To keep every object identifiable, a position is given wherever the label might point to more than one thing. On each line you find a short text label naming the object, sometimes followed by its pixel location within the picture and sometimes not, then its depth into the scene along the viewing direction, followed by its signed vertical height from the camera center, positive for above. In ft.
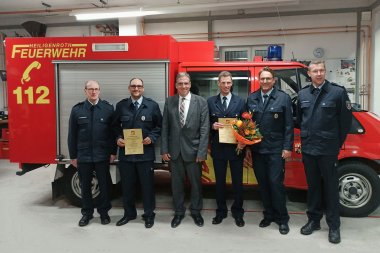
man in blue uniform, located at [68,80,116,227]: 12.69 -1.23
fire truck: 13.43 +0.82
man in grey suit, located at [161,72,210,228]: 12.48 -1.03
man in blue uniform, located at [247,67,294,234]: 11.87 -1.02
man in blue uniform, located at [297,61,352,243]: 11.23 -0.83
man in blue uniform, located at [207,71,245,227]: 12.46 -1.59
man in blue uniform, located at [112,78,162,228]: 12.69 -1.21
